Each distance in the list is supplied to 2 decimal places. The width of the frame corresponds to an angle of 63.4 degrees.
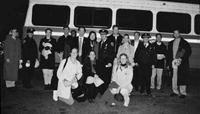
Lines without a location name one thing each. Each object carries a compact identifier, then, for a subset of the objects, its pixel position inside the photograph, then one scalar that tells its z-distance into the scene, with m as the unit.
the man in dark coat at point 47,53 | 5.52
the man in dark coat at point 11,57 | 5.27
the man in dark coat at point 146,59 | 5.24
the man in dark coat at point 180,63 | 5.16
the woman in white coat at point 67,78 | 4.25
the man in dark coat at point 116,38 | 5.74
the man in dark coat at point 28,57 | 5.59
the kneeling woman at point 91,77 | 4.51
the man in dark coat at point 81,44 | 5.38
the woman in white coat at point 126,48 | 5.34
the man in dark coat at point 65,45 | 5.37
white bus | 7.00
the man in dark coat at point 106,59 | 5.22
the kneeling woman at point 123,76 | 4.38
